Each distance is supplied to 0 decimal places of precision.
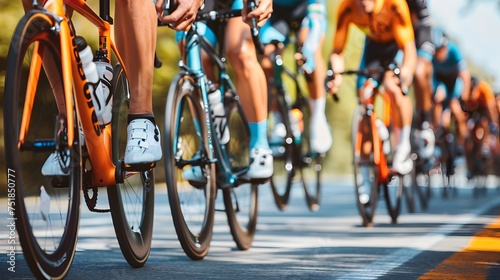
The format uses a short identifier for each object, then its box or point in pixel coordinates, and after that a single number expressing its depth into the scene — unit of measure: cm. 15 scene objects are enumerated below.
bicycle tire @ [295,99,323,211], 2010
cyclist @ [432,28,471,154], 2959
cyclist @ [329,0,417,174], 1809
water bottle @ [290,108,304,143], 1992
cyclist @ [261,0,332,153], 1846
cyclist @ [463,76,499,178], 3343
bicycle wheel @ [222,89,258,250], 1229
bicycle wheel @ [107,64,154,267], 935
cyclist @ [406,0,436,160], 2361
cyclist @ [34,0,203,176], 902
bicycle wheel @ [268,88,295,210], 1937
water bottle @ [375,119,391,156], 1784
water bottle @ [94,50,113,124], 896
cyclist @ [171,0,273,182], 1231
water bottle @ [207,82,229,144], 1216
